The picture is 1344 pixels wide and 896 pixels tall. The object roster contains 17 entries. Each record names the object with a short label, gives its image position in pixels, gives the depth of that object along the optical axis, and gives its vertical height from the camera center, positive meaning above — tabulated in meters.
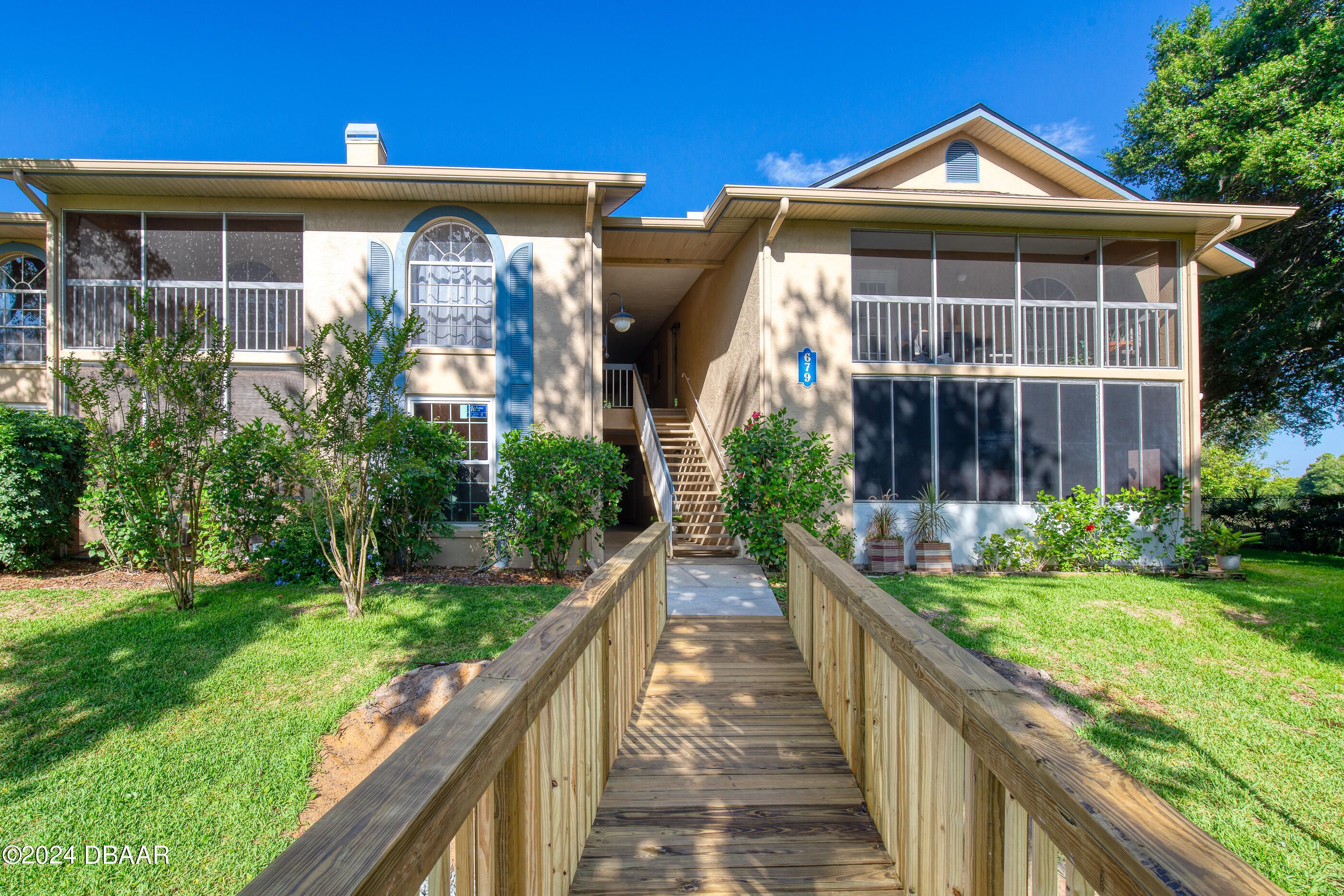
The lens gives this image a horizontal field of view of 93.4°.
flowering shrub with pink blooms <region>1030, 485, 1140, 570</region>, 8.77 -1.19
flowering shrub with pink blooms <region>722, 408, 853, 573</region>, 7.45 -0.41
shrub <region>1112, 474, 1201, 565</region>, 8.89 -0.97
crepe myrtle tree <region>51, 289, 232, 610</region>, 5.69 +0.24
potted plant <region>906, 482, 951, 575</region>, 8.62 -1.13
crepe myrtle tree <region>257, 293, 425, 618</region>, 5.62 +0.21
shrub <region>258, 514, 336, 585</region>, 7.11 -1.16
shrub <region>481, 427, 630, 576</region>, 7.51 -0.50
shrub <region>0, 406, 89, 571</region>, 6.94 -0.28
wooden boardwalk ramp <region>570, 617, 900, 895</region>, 2.28 -1.51
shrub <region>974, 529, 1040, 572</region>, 8.87 -1.47
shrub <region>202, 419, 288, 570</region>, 7.21 -0.50
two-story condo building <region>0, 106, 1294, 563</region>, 8.55 +2.31
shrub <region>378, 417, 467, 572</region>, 7.52 -0.53
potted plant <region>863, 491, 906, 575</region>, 8.32 -1.23
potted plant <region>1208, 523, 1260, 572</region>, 8.76 -1.38
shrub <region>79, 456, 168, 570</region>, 5.96 -0.72
